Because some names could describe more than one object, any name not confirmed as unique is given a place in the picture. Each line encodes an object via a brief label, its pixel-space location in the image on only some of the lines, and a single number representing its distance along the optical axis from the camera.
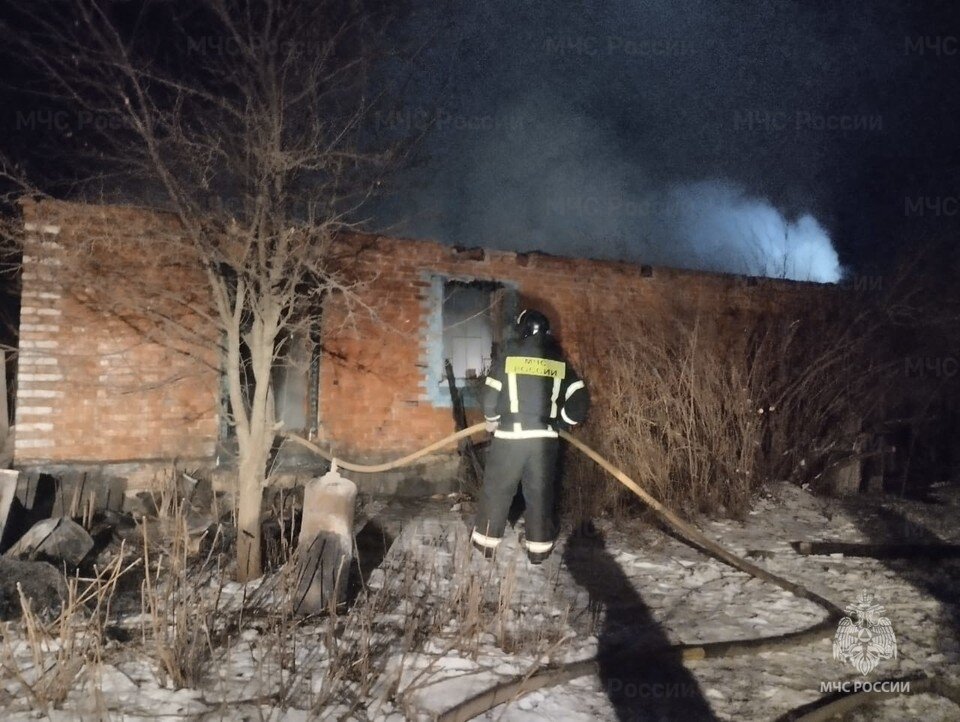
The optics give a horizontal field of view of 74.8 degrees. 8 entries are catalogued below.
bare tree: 4.02
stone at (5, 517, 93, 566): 4.89
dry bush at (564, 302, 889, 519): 6.43
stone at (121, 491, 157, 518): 6.44
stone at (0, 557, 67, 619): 3.92
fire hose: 2.80
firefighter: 4.91
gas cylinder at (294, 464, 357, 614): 3.73
